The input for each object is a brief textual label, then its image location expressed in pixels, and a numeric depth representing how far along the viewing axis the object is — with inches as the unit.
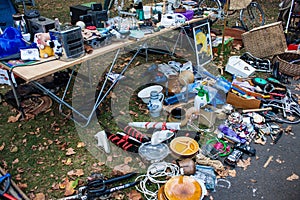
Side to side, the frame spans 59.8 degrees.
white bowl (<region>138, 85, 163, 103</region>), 169.0
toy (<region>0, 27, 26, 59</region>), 126.0
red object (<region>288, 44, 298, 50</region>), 225.5
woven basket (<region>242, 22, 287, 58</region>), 229.3
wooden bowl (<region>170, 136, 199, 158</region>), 127.9
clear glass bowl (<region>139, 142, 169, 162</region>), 127.8
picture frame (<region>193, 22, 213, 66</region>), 204.0
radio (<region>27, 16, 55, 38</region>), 132.9
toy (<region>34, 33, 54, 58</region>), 124.6
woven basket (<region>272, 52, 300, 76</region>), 203.0
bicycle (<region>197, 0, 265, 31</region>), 280.9
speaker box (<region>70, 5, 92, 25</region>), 157.2
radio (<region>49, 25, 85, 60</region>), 122.0
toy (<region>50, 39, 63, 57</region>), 125.5
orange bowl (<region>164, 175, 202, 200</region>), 102.9
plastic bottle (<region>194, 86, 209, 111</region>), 158.1
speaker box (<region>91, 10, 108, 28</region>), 153.5
